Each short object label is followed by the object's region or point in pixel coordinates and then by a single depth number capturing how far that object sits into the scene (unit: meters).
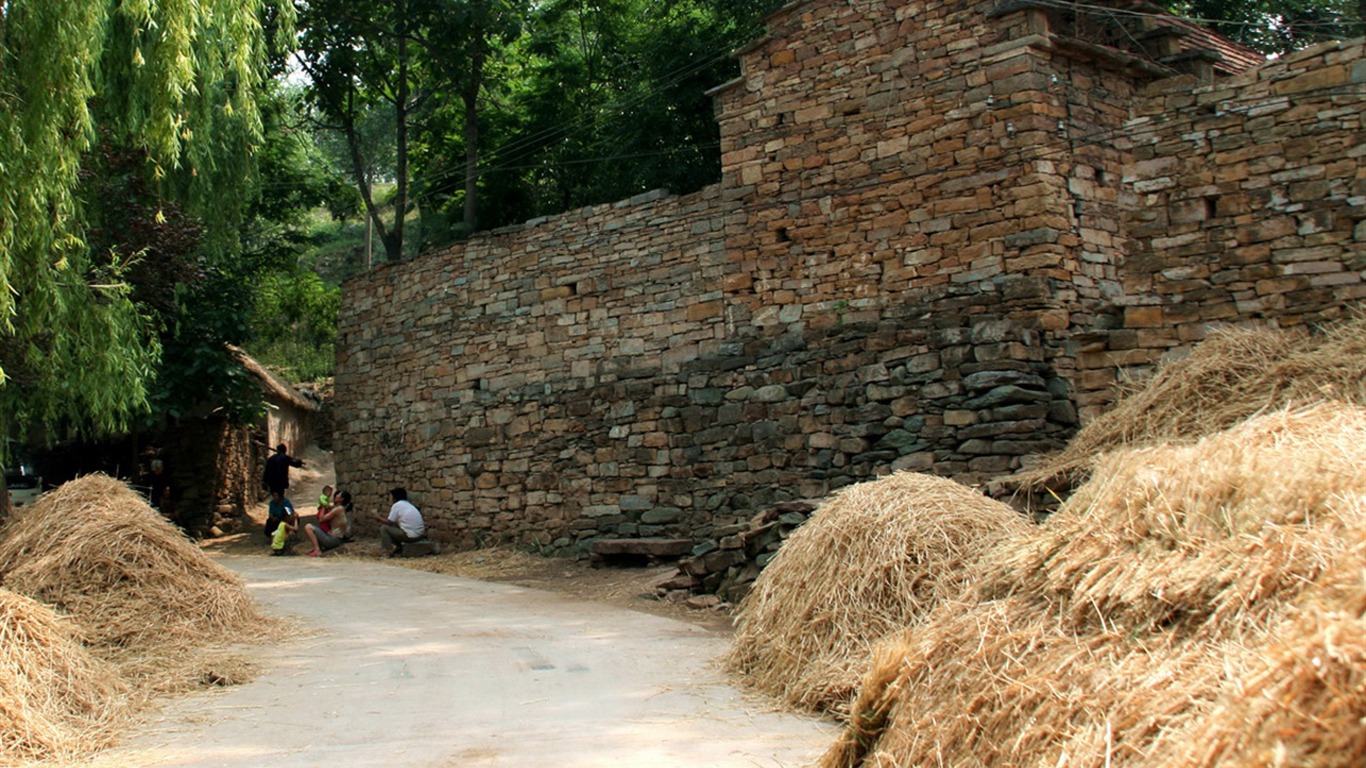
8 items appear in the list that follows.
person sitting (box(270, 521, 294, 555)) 14.23
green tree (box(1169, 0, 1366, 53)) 14.92
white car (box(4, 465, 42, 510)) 16.69
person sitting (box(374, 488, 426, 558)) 13.97
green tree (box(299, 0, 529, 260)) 17.45
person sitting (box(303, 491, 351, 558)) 14.46
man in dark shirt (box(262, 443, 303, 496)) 15.93
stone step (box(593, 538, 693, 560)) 11.28
